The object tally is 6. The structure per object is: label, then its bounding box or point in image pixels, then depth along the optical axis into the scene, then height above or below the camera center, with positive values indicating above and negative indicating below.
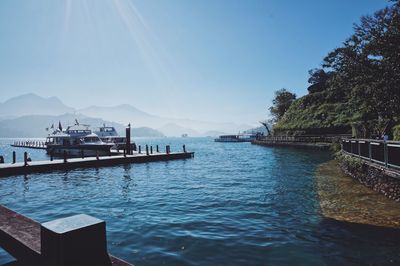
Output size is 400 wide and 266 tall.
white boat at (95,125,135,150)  66.77 +1.63
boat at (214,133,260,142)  132.88 +0.41
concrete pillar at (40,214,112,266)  3.12 -1.14
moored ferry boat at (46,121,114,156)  44.17 -0.37
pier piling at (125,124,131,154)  38.94 +0.07
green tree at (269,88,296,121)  107.69 +13.87
